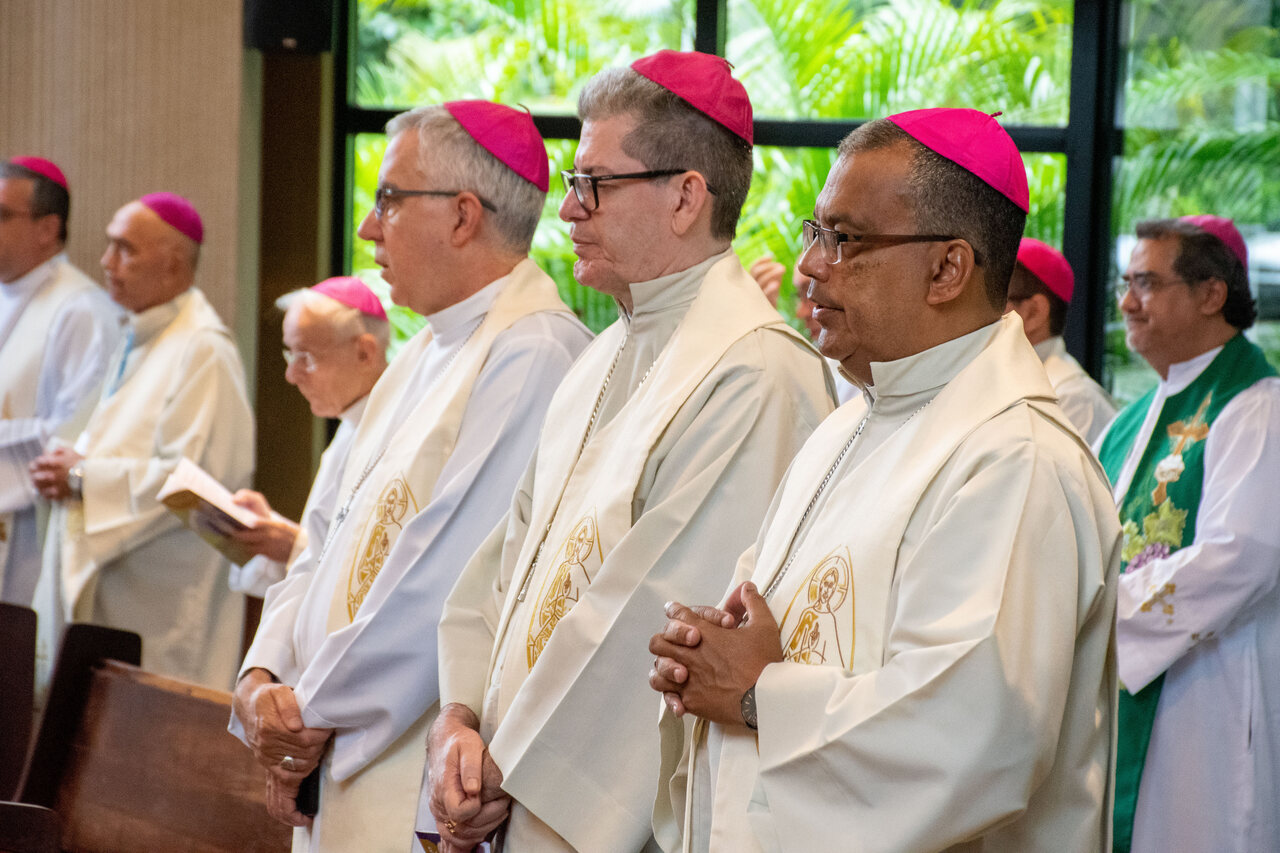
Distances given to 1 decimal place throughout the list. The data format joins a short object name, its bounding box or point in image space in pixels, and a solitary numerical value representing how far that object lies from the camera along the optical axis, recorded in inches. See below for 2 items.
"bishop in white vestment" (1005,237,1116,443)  199.2
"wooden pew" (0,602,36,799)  170.9
